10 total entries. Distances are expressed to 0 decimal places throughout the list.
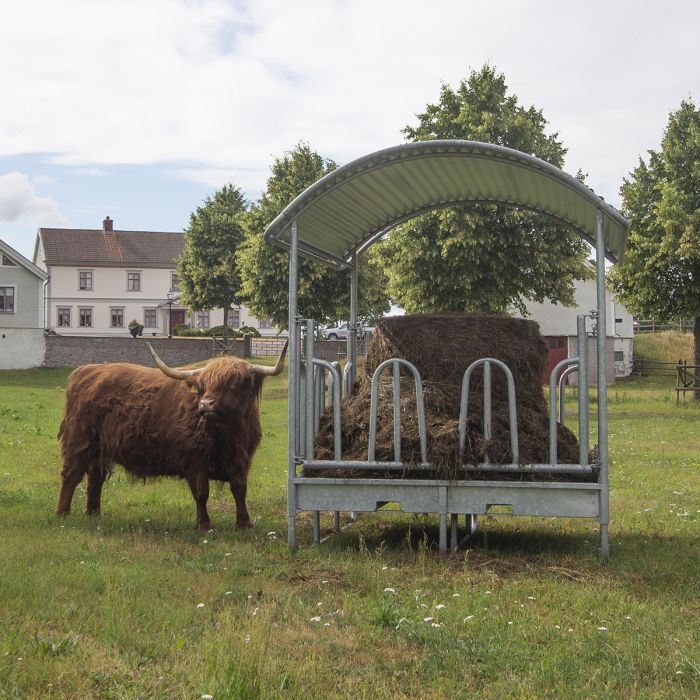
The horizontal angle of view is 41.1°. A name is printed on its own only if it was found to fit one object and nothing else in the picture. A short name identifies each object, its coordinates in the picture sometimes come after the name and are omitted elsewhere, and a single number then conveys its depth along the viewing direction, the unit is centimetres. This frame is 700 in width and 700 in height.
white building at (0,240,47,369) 5650
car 5708
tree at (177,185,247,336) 5278
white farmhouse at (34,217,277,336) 7631
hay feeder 761
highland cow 923
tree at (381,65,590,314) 2895
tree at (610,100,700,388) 3077
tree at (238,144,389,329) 3844
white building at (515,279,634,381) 5025
